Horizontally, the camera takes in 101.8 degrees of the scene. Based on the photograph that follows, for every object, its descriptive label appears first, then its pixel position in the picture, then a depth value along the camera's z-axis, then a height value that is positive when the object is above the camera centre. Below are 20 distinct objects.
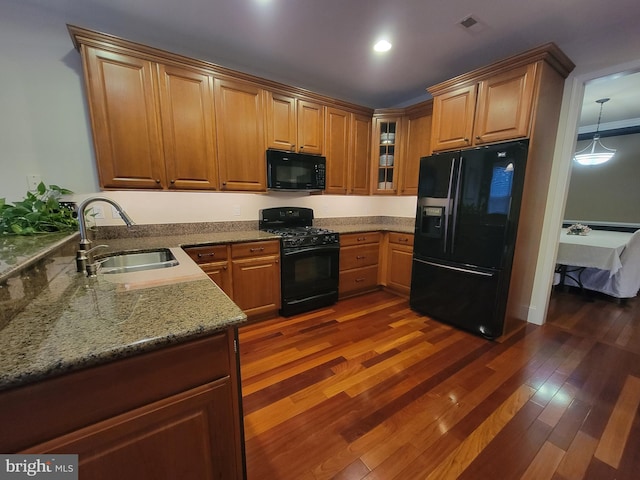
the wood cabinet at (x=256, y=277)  2.45 -0.76
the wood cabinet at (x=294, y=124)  2.73 +0.82
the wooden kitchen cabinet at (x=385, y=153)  3.45 +0.62
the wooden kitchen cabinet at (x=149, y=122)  2.00 +0.62
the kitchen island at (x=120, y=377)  0.60 -0.46
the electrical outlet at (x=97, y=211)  2.23 -0.12
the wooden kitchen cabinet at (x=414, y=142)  3.16 +0.70
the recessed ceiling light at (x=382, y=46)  2.25 +1.34
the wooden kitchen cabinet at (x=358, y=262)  3.19 -0.80
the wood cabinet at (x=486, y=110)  2.06 +0.78
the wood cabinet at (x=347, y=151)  3.18 +0.60
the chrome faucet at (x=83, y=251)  1.20 -0.25
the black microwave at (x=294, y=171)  2.76 +0.30
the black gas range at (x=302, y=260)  2.70 -0.67
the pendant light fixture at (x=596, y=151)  4.21 +0.83
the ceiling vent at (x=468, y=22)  1.94 +1.33
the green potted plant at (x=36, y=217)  1.52 -0.13
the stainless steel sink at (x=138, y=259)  1.51 -0.41
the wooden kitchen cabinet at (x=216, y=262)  2.21 -0.56
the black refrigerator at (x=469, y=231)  2.14 -0.29
